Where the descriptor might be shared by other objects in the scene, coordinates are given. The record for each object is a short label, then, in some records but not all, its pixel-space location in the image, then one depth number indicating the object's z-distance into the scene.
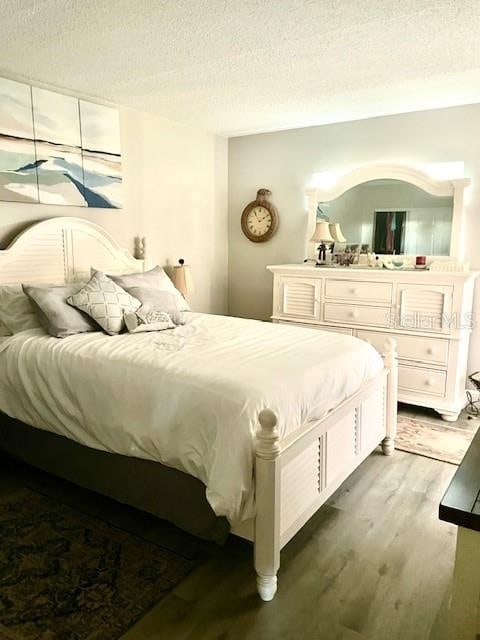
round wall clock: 4.82
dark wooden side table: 1.22
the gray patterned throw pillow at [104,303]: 2.95
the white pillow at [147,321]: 2.99
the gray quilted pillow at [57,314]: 2.85
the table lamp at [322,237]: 4.32
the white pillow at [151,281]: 3.41
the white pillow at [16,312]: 2.99
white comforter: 1.92
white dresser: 3.59
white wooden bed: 1.85
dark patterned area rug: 1.76
